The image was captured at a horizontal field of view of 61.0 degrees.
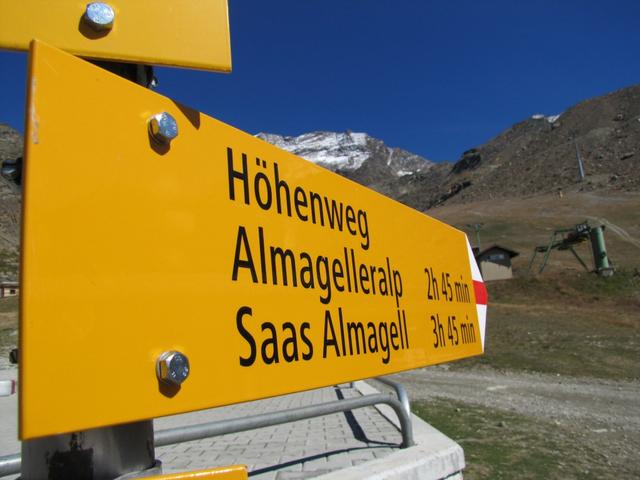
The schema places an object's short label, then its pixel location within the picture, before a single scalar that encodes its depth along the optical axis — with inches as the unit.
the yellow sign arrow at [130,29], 9.6
